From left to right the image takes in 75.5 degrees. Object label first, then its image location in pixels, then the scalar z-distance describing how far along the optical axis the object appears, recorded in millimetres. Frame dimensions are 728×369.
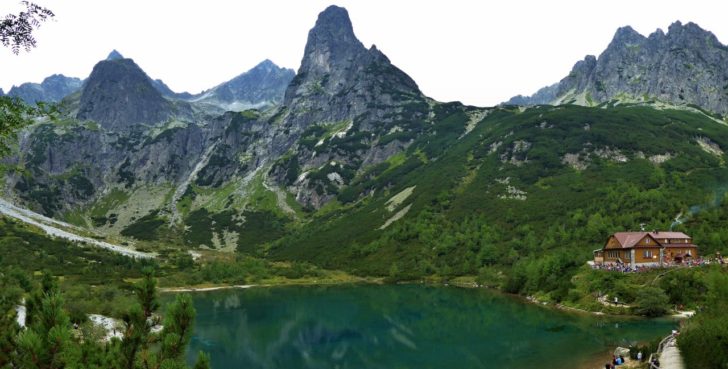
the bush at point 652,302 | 72438
